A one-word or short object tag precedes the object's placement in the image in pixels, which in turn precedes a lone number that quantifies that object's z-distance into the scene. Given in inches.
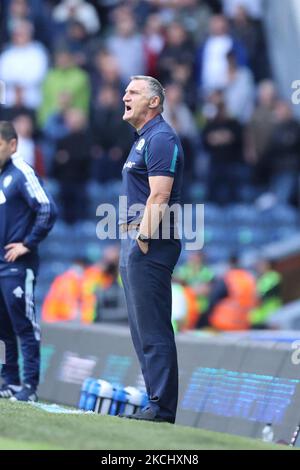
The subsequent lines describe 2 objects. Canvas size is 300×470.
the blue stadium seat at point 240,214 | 799.7
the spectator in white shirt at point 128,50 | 813.4
